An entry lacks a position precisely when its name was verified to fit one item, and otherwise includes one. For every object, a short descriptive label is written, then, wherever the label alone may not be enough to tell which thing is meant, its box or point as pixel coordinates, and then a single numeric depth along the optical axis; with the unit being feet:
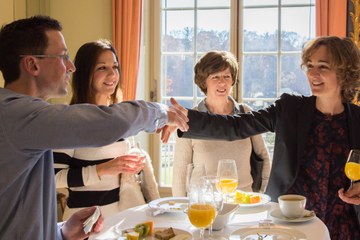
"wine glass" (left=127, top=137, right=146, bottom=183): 7.43
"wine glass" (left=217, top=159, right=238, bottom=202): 6.17
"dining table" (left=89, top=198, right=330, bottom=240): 5.32
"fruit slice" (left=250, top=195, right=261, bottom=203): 6.52
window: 13.84
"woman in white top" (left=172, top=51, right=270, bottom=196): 8.52
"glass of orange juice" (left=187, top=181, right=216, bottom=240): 4.82
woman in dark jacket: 6.89
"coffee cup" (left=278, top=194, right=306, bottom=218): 5.66
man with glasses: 3.50
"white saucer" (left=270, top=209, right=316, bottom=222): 5.65
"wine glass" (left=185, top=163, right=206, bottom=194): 5.28
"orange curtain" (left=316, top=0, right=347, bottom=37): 12.55
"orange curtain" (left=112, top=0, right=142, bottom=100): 13.80
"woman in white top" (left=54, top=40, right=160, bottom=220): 7.11
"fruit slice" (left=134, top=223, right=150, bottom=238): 5.04
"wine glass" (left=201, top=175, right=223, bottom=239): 5.01
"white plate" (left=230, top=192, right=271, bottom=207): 6.33
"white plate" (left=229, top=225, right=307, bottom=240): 5.04
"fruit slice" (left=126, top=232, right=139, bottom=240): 4.81
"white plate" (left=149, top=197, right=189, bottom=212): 6.19
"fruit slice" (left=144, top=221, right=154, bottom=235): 5.13
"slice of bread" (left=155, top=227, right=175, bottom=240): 4.93
